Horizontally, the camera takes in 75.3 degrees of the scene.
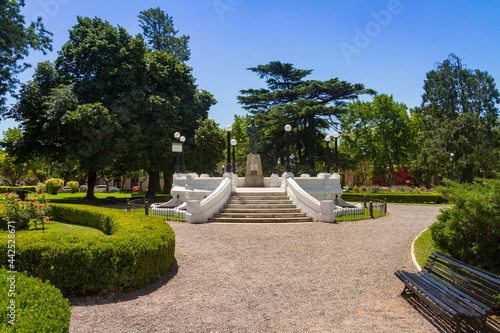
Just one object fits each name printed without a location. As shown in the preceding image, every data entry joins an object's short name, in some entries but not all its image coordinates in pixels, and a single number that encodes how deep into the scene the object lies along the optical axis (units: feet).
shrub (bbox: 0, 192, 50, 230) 36.80
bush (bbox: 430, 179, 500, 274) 18.81
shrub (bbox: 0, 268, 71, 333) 9.84
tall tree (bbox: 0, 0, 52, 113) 68.03
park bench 13.94
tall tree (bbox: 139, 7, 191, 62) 114.93
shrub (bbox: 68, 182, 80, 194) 130.18
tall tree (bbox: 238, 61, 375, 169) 104.01
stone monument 70.03
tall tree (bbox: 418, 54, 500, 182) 116.78
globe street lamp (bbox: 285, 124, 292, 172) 58.99
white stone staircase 46.98
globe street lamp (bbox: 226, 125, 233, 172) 59.16
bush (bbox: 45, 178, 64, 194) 112.47
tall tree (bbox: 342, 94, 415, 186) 146.00
